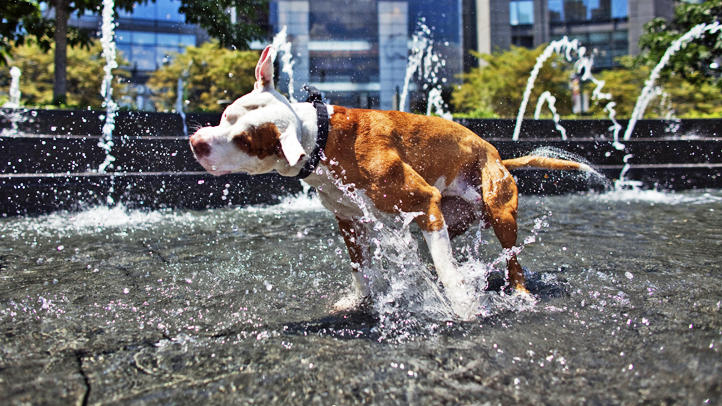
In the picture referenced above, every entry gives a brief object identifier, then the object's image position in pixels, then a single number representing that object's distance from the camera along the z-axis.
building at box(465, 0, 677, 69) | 47.59
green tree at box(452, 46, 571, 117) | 27.51
